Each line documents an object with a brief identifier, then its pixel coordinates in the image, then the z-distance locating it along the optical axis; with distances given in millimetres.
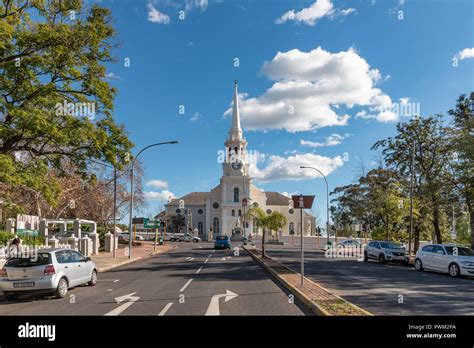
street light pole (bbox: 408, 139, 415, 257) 31297
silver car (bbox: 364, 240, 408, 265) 27875
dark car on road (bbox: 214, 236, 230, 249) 48797
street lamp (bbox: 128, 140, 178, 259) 31434
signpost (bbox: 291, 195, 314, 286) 14219
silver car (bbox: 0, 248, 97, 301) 12773
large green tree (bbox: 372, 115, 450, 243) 32031
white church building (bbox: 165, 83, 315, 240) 96062
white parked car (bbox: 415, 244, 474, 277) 19969
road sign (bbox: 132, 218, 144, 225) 38750
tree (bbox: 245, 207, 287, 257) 32500
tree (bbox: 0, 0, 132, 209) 19422
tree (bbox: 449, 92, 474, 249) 25016
